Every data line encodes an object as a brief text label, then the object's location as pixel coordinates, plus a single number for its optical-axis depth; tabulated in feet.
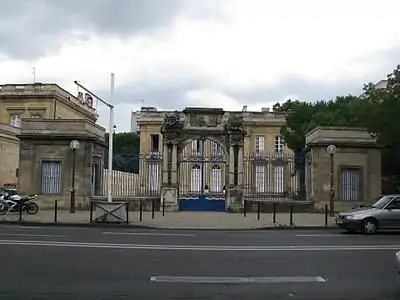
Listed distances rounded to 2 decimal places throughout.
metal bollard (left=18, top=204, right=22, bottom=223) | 80.48
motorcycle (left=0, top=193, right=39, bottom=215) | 90.17
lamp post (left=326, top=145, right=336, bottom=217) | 96.89
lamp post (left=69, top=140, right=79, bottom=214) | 96.22
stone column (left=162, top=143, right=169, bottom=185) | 107.34
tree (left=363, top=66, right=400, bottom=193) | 87.45
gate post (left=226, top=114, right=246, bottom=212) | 106.63
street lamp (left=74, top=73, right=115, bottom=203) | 82.92
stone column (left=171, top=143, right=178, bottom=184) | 107.14
